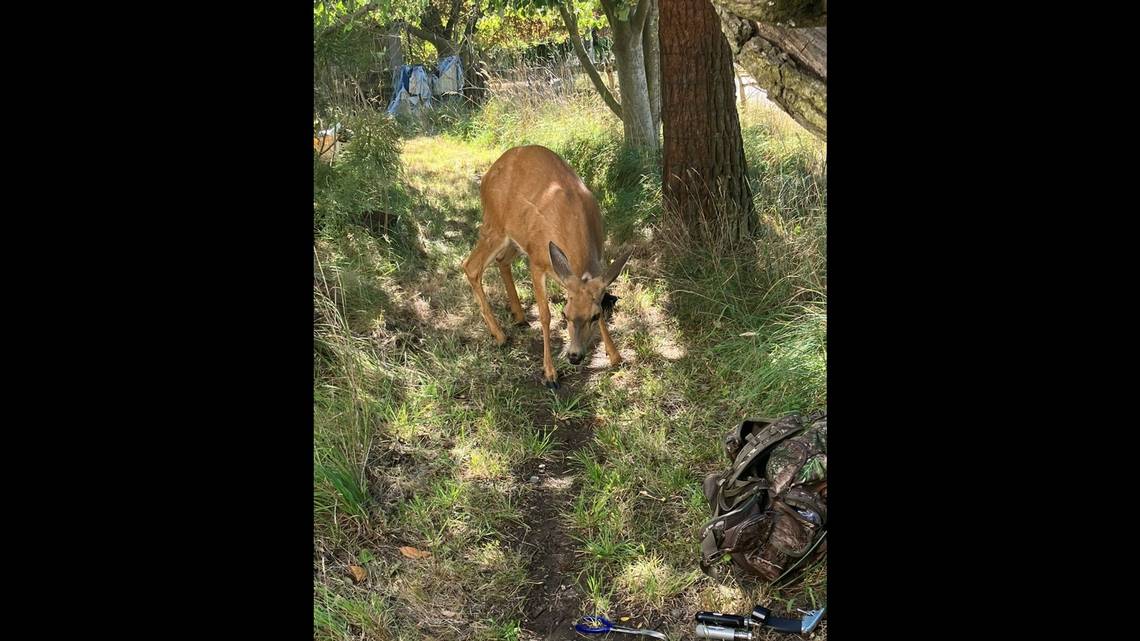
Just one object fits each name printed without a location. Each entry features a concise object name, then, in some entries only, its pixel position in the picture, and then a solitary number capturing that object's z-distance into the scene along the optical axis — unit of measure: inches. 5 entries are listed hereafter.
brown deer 249.4
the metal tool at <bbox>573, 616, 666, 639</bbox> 149.1
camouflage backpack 153.7
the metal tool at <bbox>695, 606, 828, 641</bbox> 142.3
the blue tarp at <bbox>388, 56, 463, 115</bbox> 629.9
